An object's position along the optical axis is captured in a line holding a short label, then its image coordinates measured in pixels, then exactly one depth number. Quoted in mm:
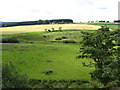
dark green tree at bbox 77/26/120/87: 34500
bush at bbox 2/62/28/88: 35416
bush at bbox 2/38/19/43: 108762
